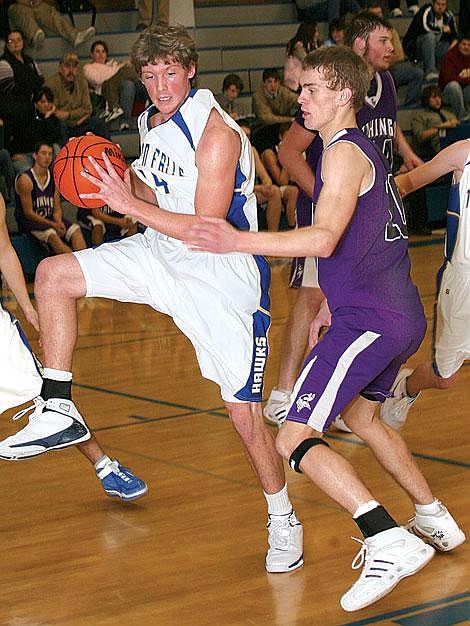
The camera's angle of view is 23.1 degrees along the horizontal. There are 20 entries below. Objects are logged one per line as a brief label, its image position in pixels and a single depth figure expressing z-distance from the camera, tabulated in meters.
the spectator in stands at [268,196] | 12.84
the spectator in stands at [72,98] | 12.67
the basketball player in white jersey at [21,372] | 4.21
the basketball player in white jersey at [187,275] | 3.98
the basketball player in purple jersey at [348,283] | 3.41
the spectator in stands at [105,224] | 12.13
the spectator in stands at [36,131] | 12.13
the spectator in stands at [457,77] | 15.09
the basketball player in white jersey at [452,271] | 4.61
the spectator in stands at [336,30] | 14.38
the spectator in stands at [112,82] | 13.38
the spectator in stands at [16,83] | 12.12
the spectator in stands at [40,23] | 13.63
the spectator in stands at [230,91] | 13.62
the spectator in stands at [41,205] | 11.54
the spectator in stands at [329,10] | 15.55
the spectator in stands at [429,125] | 14.31
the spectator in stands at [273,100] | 13.81
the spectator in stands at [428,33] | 15.73
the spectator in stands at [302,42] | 13.62
